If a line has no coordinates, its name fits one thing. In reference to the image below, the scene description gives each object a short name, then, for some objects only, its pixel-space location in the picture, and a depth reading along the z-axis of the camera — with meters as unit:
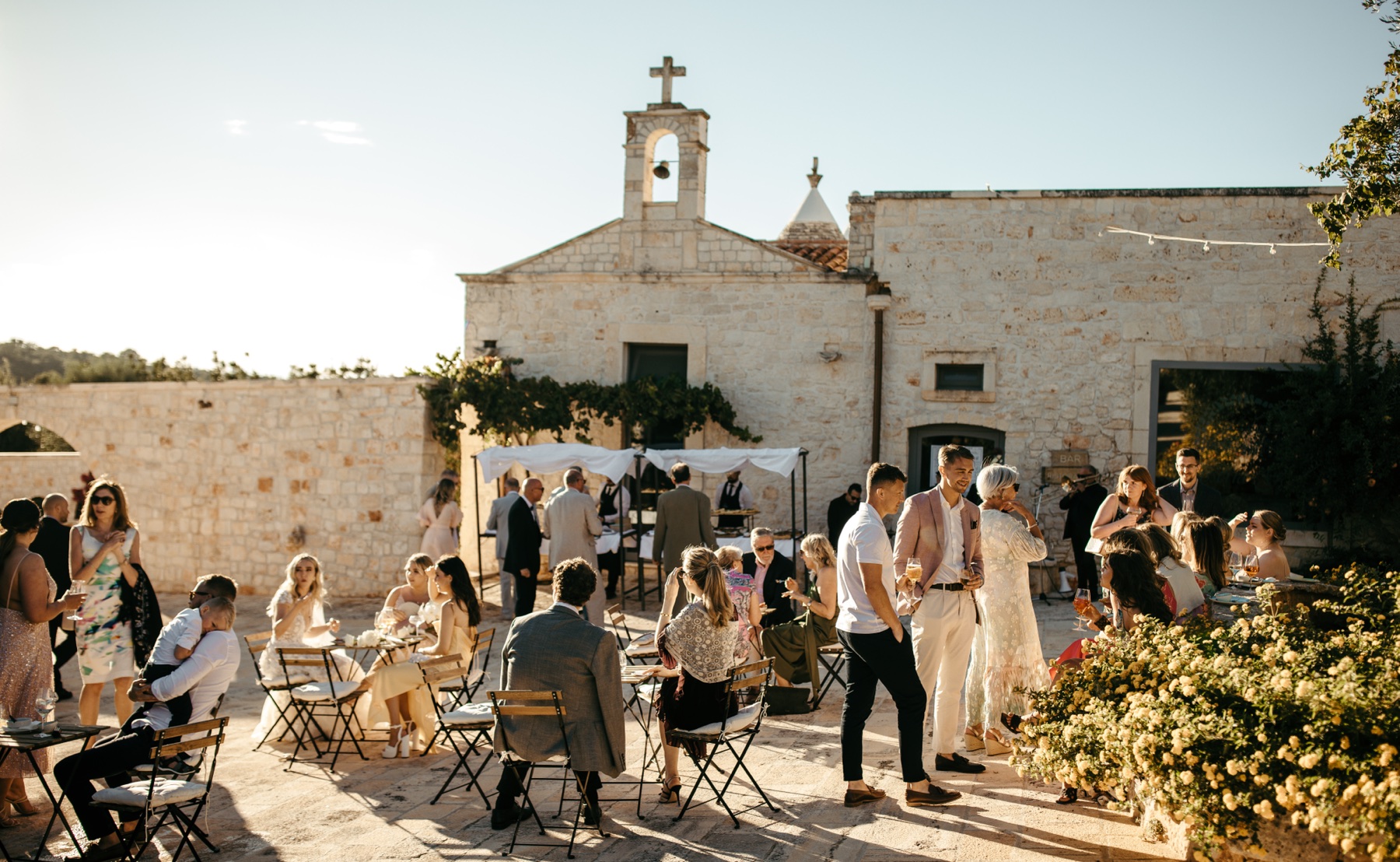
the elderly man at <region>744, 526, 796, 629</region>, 7.70
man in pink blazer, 5.30
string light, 12.55
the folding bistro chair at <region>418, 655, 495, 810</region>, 5.45
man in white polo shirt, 4.86
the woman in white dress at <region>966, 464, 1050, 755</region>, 5.55
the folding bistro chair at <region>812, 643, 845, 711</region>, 7.25
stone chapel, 12.77
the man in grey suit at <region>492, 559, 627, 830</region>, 4.80
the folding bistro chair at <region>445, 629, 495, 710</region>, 6.38
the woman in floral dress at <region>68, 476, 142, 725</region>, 6.55
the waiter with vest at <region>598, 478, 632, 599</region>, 12.34
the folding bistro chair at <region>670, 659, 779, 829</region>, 5.04
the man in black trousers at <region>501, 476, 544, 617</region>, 9.65
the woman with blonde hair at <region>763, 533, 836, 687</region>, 7.17
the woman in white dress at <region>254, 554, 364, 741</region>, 6.70
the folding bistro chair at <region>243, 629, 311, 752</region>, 6.45
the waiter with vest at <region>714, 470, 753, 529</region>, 12.81
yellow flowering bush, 3.35
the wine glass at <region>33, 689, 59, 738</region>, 5.16
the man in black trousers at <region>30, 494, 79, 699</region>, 7.96
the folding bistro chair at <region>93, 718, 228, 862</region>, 4.43
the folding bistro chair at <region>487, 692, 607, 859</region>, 4.72
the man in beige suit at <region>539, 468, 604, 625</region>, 9.62
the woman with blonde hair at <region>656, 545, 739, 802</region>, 5.18
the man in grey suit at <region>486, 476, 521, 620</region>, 11.22
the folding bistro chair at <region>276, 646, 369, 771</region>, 6.27
